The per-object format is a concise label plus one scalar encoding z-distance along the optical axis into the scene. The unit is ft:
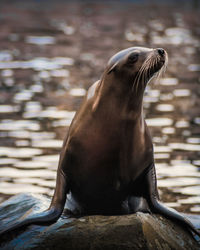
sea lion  39.81
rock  38.88
